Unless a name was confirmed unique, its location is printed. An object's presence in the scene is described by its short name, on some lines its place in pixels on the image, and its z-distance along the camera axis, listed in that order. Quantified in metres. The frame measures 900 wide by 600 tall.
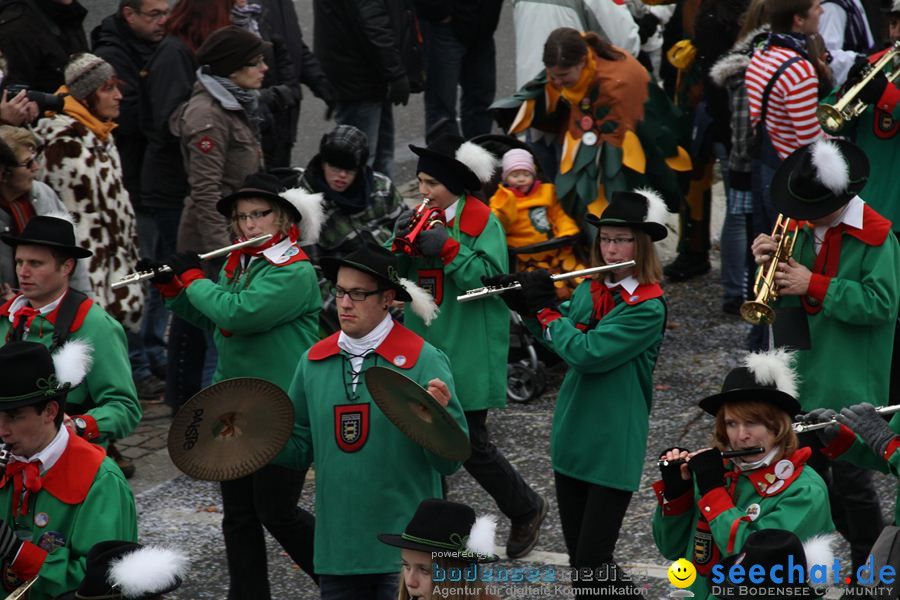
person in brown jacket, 16.70
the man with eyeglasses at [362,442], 10.93
